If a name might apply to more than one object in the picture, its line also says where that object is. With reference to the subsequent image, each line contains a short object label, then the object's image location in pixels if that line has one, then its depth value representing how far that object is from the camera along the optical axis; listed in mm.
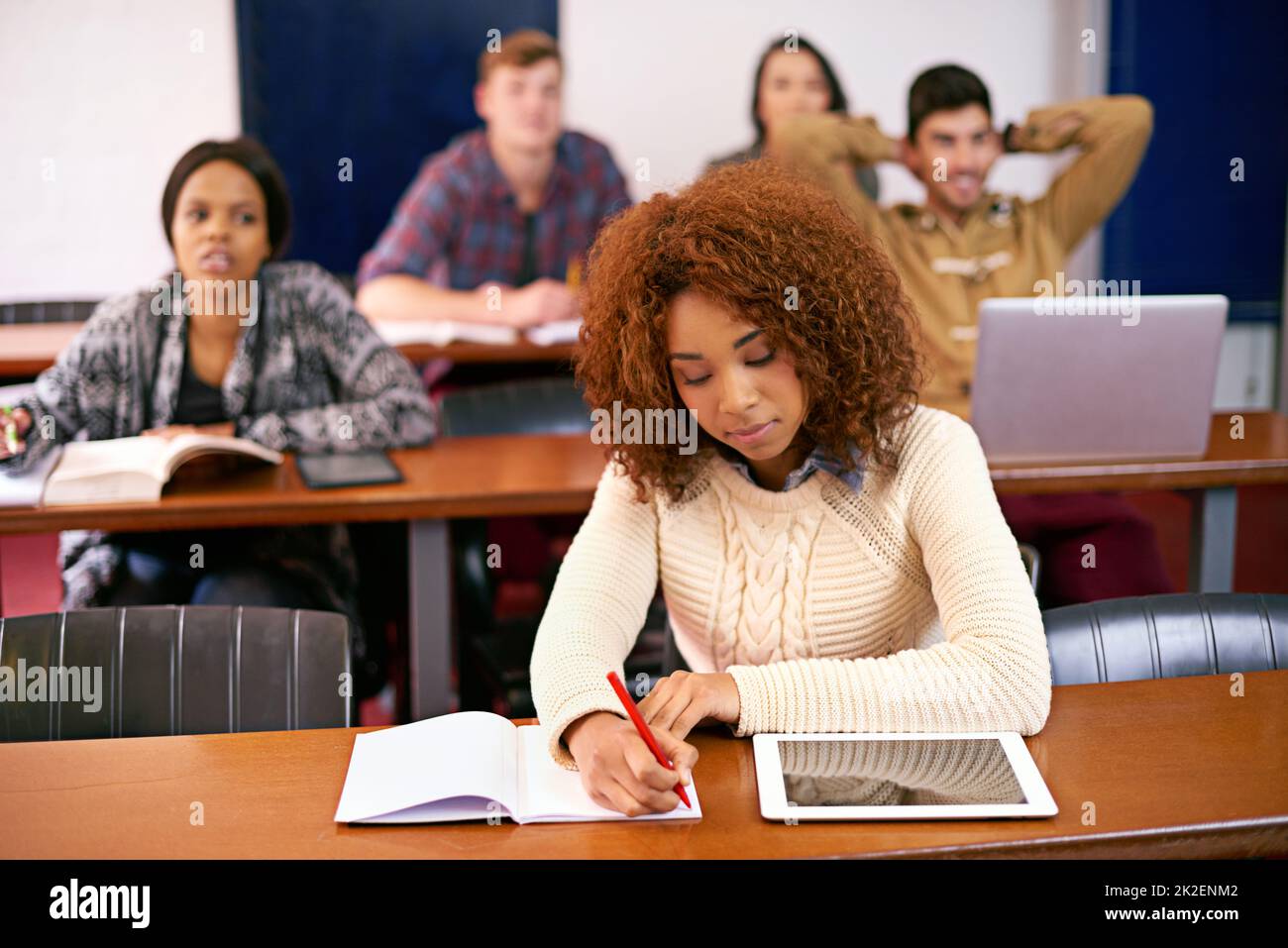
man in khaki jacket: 3152
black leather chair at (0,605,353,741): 1533
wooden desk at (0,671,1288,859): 1123
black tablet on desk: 2348
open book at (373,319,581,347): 3879
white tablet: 1158
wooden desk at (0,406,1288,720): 2234
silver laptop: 2189
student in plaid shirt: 4312
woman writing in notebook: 1320
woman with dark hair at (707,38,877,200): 4438
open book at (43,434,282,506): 2246
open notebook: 1172
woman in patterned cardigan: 2514
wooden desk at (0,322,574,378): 3648
